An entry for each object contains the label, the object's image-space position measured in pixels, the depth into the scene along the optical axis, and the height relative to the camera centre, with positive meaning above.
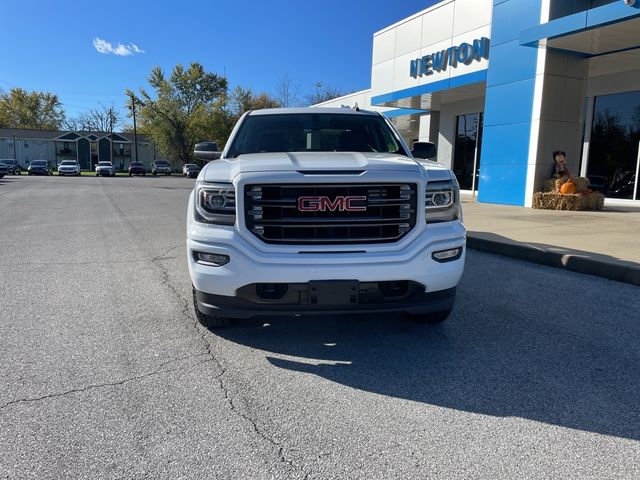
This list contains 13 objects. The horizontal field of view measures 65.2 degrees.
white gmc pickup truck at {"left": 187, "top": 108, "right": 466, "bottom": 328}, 3.33 -0.51
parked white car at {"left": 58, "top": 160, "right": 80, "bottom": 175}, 53.12 -1.18
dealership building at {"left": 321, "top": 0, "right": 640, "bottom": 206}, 12.67 +2.64
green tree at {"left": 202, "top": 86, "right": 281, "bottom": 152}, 65.81 +6.88
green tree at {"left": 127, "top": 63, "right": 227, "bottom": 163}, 67.12 +6.97
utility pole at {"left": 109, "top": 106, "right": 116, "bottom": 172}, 80.38 +1.79
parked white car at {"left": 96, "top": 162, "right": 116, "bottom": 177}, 53.56 -1.31
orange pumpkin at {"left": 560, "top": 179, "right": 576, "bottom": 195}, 12.91 -0.46
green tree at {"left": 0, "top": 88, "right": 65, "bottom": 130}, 89.31 +8.41
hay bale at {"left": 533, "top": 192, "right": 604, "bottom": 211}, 12.77 -0.79
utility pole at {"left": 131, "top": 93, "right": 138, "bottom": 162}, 72.31 +7.84
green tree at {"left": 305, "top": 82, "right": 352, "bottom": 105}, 55.83 +7.67
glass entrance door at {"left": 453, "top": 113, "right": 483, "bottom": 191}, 19.88 +0.73
